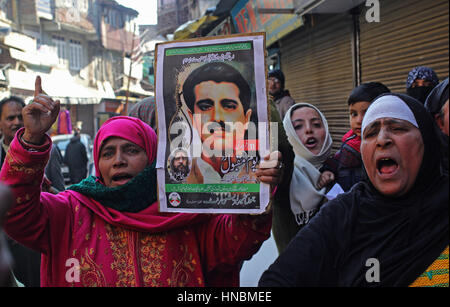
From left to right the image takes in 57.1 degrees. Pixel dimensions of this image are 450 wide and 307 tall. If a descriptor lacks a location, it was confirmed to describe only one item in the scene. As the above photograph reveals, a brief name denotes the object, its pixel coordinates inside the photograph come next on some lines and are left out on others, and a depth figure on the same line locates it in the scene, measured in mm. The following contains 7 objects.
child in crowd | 2283
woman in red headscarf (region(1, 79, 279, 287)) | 1524
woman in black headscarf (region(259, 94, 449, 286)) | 1266
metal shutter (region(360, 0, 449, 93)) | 3785
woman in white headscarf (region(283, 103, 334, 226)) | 2258
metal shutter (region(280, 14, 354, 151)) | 5531
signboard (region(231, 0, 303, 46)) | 6507
